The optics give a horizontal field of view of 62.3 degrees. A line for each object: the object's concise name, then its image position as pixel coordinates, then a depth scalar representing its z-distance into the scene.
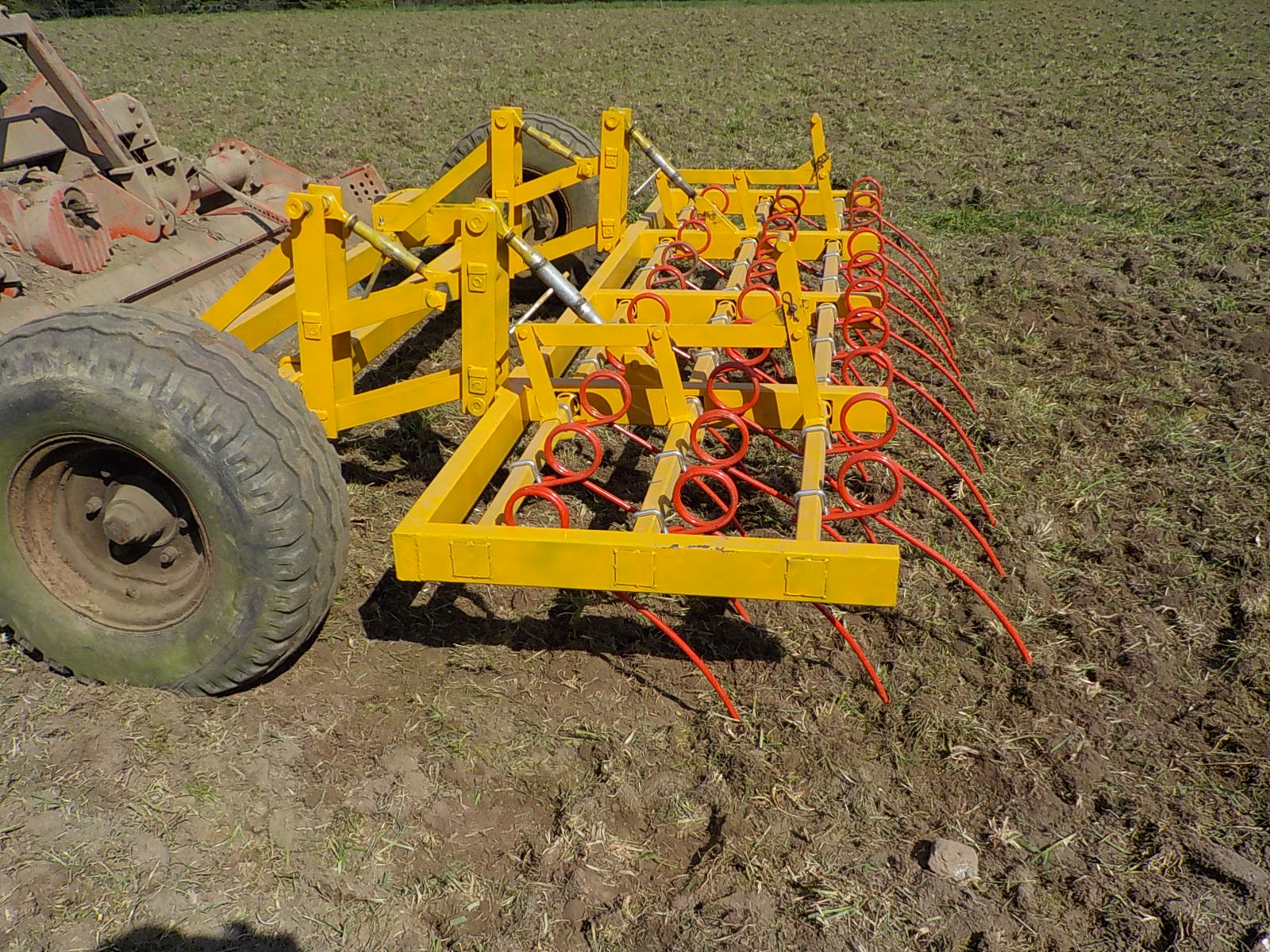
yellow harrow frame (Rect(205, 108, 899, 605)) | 2.95
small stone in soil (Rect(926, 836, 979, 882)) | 2.76
